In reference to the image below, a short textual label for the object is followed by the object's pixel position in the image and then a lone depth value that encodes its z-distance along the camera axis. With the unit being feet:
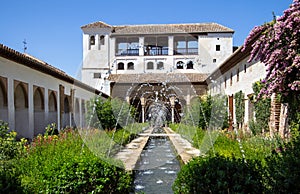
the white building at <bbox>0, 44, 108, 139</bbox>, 40.27
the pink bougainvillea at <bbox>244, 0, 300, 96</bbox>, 24.36
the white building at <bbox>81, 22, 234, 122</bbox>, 107.55
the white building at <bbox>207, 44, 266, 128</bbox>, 52.66
